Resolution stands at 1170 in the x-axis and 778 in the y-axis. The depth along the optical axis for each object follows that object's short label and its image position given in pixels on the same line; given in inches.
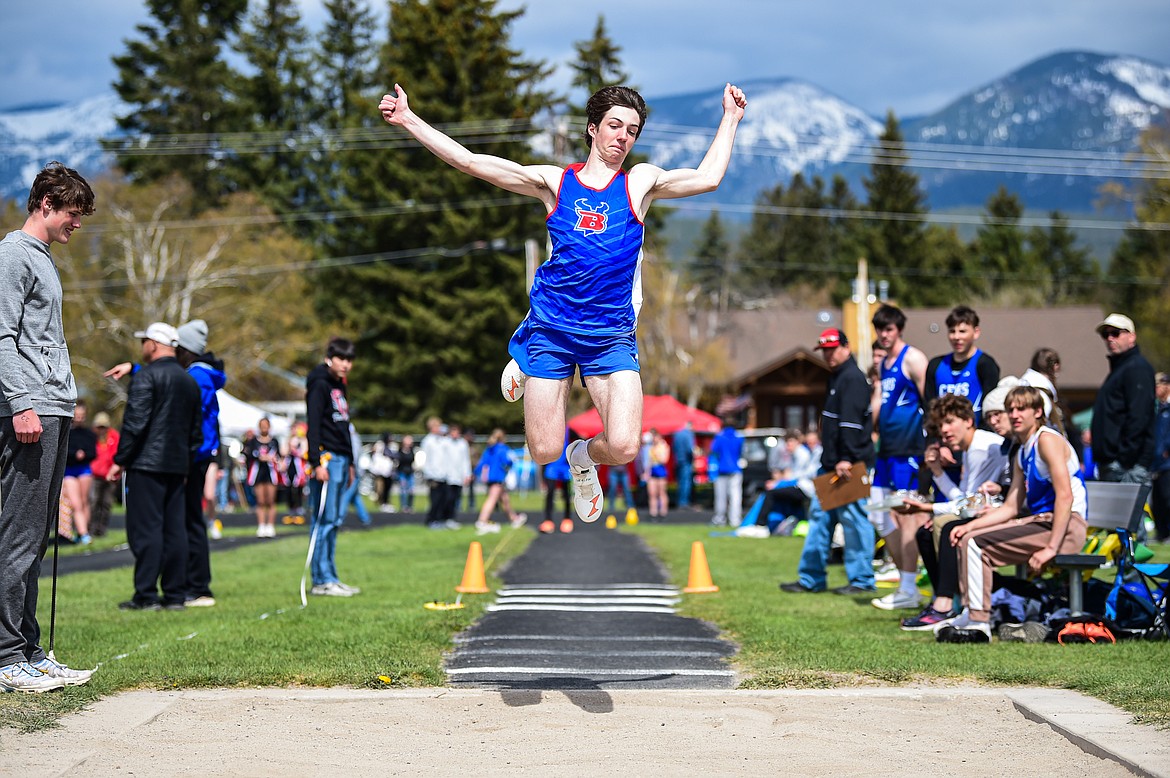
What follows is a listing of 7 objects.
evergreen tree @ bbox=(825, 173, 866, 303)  3440.0
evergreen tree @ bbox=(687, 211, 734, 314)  3368.6
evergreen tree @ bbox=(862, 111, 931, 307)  3309.5
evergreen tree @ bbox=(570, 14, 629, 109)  2502.5
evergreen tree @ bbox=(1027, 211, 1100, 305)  3476.9
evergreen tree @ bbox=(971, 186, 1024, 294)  3521.2
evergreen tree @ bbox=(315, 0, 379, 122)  2637.8
